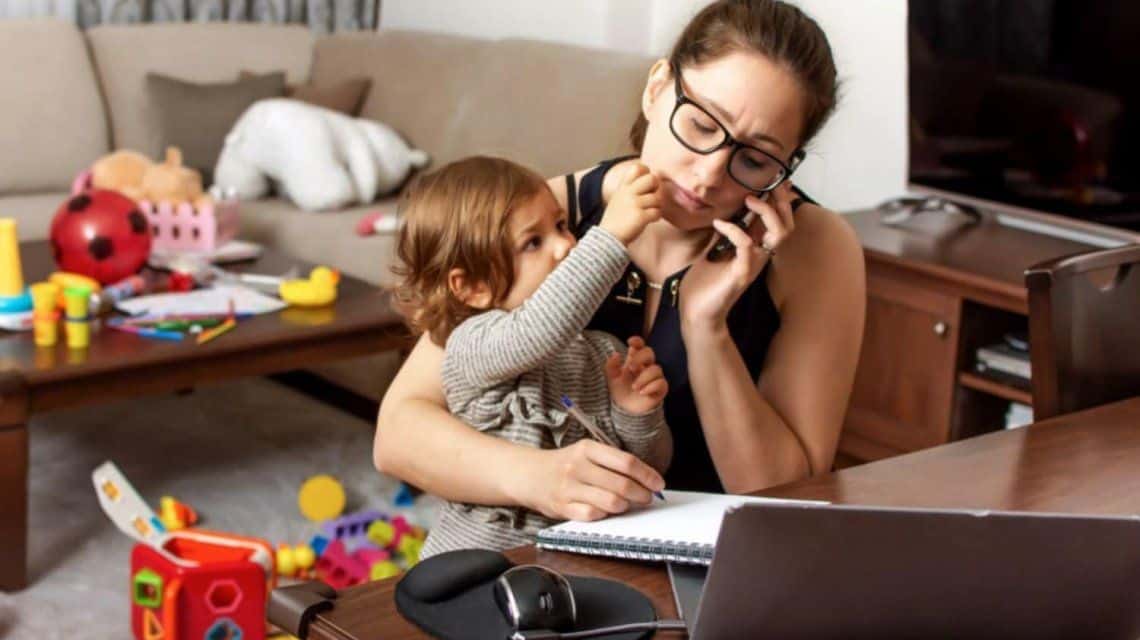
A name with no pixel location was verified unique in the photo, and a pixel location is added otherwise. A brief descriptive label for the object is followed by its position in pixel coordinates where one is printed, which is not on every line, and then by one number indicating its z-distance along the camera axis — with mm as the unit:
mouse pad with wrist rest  1085
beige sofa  3883
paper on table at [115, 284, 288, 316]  2977
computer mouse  1065
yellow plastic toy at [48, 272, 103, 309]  2951
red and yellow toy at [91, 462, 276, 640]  2408
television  3062
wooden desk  1214
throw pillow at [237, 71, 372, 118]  4391
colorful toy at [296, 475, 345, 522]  3064
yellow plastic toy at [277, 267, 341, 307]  3090
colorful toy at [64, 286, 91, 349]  2773
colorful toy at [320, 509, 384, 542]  2957
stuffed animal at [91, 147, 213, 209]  3477
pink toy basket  3410
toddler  1500
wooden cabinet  3047
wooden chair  1697
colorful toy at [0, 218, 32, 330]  2865
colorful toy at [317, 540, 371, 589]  2783
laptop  990
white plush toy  4039
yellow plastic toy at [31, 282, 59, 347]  2775
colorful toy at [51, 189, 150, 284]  3074
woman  1479
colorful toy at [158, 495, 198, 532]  2910
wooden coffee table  2617
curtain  4652
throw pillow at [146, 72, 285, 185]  4305
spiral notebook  1210
